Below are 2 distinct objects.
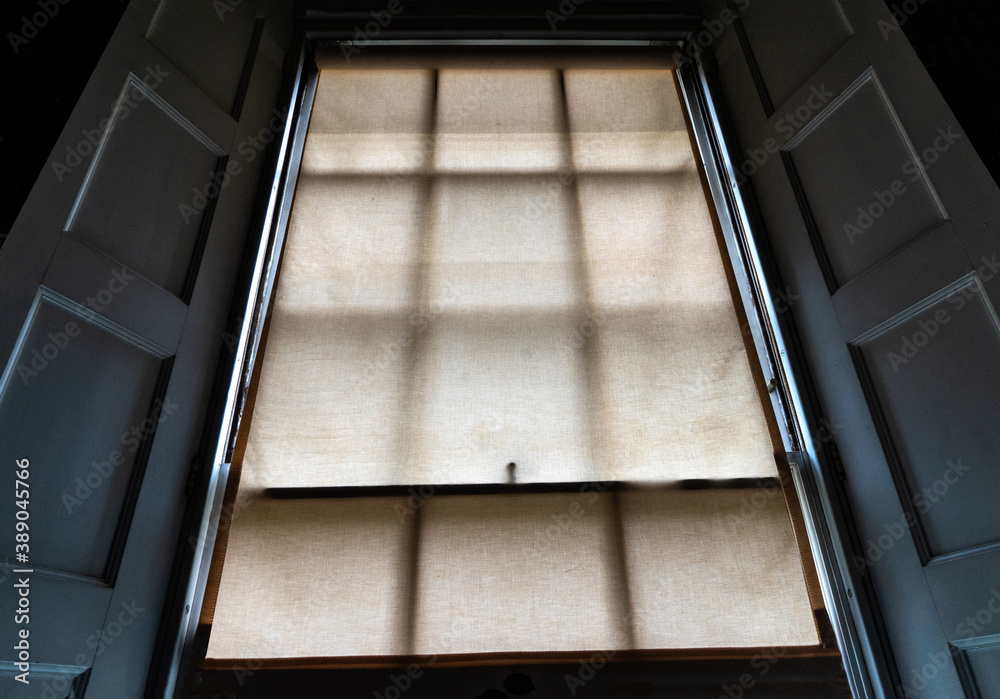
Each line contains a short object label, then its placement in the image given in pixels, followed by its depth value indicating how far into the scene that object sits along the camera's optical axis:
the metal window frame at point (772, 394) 1.42
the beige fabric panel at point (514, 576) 1.46
